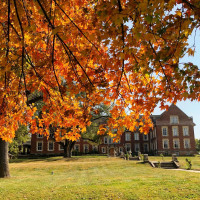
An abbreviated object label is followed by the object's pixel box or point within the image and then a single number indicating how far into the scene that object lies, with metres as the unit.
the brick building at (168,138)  46.16
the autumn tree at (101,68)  4.36
